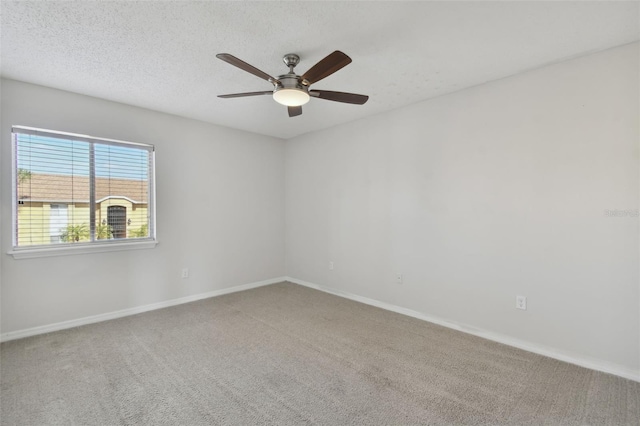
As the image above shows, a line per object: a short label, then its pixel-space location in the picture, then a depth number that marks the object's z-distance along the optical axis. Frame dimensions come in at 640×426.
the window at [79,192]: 2.87
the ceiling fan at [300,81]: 1.85
